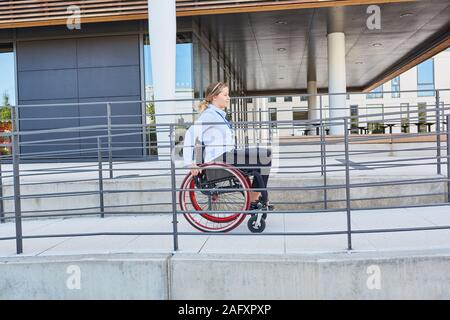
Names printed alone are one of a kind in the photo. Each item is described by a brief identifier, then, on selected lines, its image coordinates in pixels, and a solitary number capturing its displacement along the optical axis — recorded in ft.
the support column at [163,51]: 30.60
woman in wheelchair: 14.93
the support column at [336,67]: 46.16
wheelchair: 14.80
